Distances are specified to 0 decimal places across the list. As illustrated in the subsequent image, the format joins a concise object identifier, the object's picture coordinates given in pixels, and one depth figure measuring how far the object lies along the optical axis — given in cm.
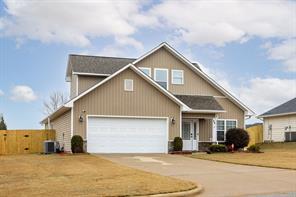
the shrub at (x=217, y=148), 2462
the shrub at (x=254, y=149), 2459
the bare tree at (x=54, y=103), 5147
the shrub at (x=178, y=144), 2428
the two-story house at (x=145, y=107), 2327
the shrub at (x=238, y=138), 2652
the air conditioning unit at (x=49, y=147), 2472
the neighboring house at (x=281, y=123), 3406
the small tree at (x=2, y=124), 4289
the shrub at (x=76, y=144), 2232
